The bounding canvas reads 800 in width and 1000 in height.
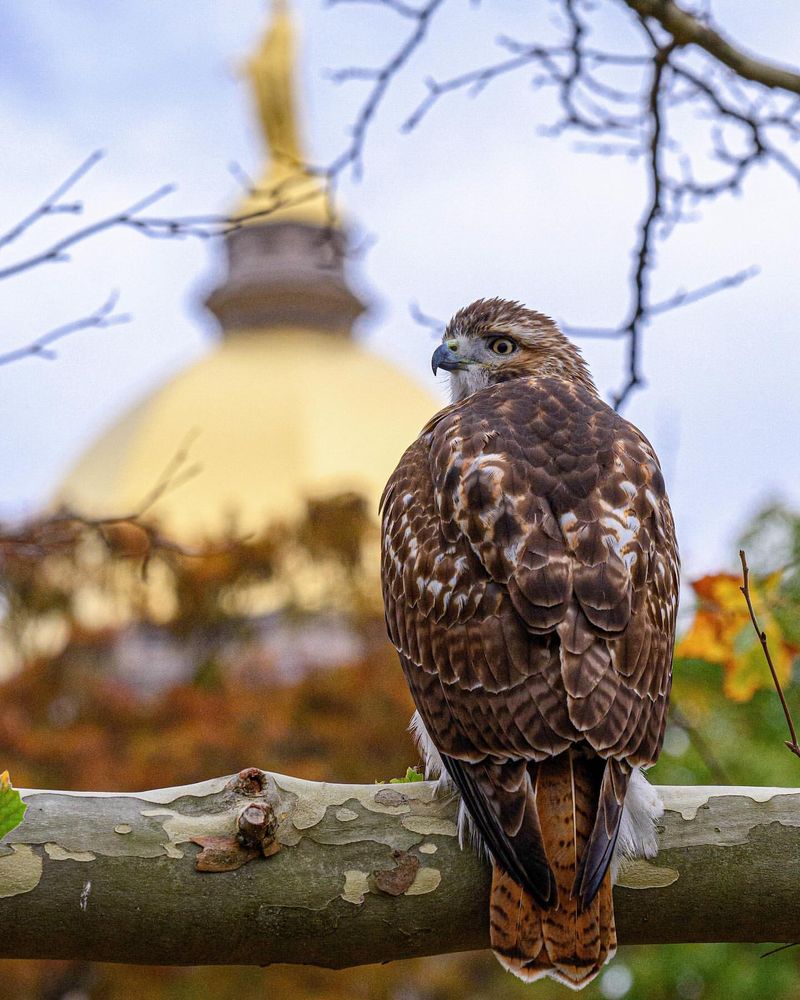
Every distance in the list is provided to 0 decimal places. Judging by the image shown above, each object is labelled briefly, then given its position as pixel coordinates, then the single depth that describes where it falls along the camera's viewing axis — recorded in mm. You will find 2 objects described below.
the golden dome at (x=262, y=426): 68937
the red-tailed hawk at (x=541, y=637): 5766
